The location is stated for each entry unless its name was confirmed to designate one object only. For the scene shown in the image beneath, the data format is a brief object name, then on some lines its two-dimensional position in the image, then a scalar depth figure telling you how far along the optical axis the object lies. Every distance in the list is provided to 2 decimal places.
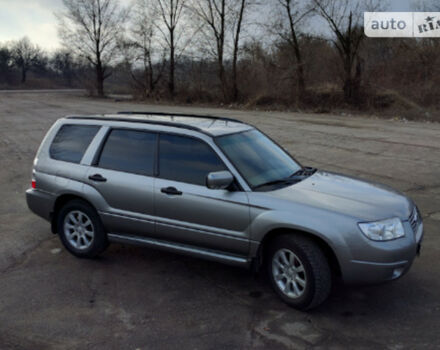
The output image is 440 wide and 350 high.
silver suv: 4.13
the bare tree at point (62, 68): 104.69
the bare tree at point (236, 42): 34.47
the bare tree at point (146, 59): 43.47
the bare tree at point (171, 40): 41.66
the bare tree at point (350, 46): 27.69
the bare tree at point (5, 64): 92.25
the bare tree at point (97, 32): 57.34
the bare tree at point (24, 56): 97.00
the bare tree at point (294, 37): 29.97
